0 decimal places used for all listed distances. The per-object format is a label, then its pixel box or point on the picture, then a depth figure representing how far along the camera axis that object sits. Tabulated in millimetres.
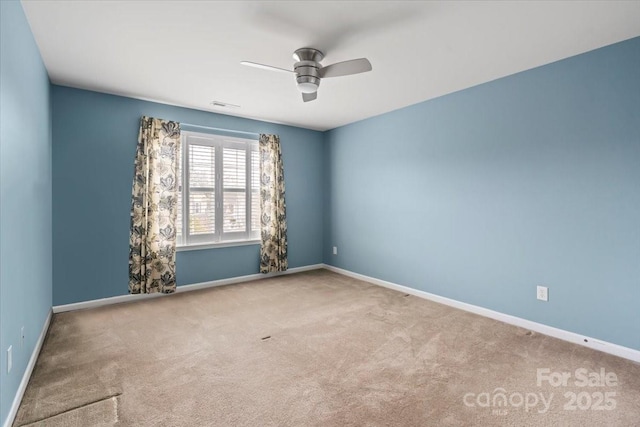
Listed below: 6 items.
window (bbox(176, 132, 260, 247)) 4426
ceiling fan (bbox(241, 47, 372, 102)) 2525
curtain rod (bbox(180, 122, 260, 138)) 4375
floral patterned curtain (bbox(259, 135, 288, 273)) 5055
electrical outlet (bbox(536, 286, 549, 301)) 3016
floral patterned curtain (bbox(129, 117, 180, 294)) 3961
